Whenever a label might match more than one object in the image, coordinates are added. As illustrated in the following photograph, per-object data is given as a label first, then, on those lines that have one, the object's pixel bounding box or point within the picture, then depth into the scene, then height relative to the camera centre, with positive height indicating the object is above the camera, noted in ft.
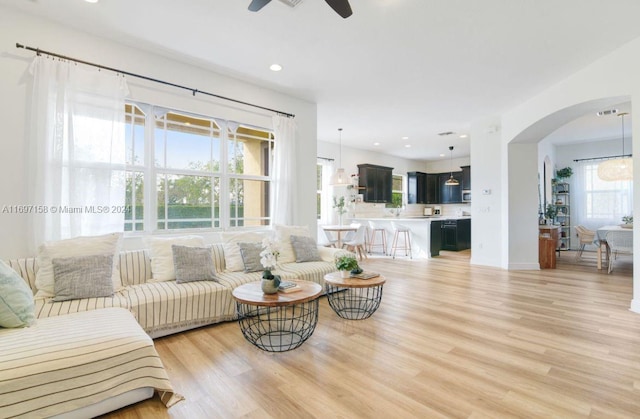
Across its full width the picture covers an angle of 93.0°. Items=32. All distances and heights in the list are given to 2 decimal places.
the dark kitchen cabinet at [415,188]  34.60 +2.46
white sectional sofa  5.55 -2.52
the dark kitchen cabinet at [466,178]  31.93 +3.27
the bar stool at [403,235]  24.56 -2.15
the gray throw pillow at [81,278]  8.29 -1.89
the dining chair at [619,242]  16.76 -1.83
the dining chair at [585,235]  20.81 -1.82
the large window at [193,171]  11.70 +1.67
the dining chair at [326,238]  23.17 -2.25
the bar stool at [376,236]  26.12 -2.35
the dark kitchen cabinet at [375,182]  27.78 +2.55
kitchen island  23.86 -1.93
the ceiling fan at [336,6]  7.27 +4.97
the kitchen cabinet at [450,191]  33.27 +2.08
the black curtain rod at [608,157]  25.42 +4.50
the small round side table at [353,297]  9.96 -3.79
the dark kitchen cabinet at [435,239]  24.27 -2.42
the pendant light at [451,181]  31.37 +2.98
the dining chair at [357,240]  22.00 -2.23
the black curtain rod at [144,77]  9.36 +4.96
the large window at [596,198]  25.86 +0.97
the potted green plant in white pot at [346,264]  10.45 -1.90
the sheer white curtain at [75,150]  9.26 +1.94
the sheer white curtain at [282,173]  15.24 +1.85
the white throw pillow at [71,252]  8.41 -1.21
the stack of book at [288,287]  8.78 -2.30
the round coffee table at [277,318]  7.98 -3.74
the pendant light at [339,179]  21.67 +2.21
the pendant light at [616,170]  20.83 +2.74
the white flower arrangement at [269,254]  8.95 -1.33
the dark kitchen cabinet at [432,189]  35.42 +2.40
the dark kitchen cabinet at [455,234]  28.17 -2.32
